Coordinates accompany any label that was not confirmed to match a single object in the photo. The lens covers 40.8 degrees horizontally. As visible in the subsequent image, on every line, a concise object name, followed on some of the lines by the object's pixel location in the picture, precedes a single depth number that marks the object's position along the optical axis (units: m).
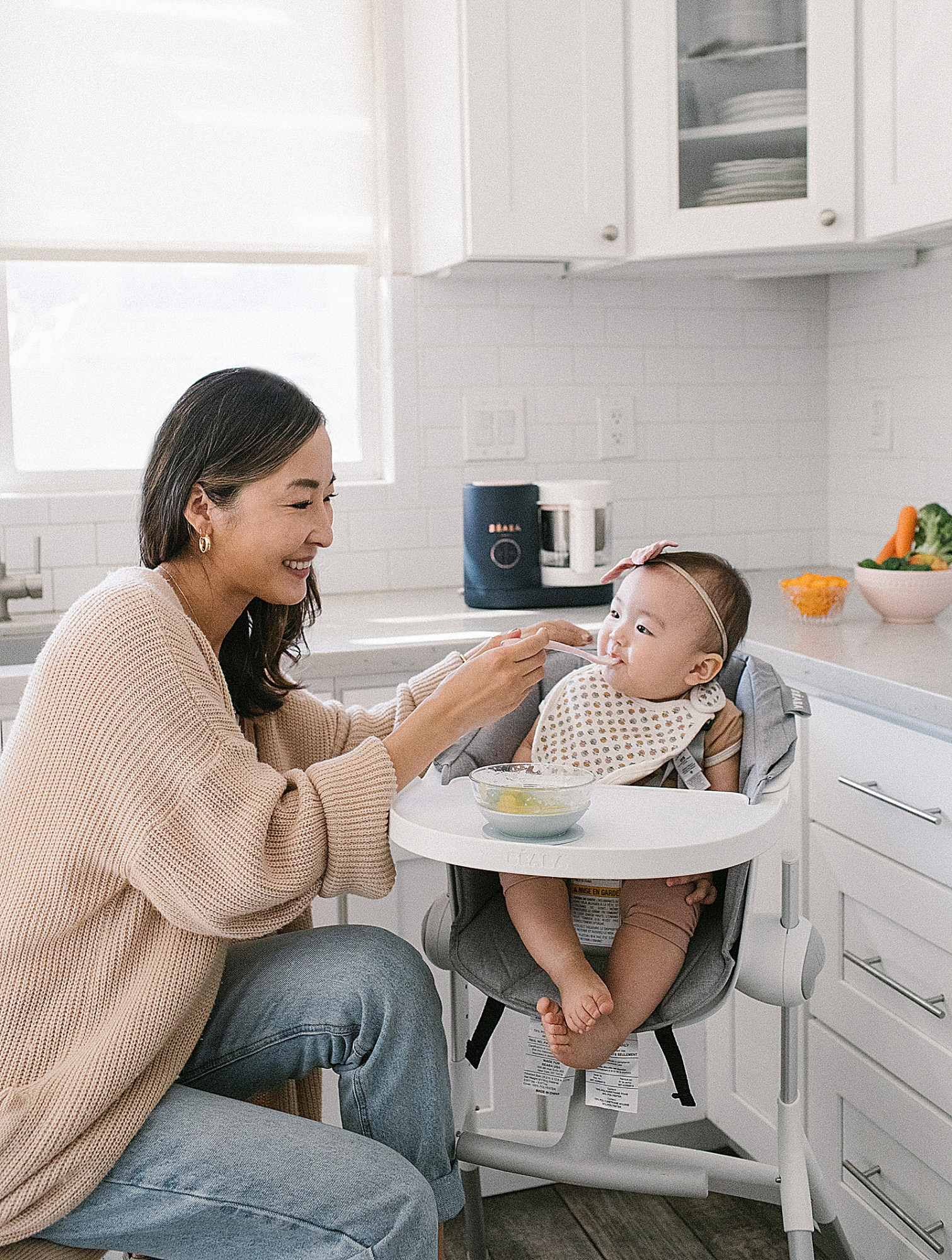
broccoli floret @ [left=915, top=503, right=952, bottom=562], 2.30
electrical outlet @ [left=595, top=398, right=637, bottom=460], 3.00
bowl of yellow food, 1.28
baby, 1.53
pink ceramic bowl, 2.21
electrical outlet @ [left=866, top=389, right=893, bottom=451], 2.92
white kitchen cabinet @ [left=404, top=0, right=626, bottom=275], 2.48
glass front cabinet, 2.47
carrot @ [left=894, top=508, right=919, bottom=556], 2.37
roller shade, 2.61
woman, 1.30
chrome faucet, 2.41
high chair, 1.27
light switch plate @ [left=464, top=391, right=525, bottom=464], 2.92
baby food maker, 2.54
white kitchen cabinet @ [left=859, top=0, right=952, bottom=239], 2.21
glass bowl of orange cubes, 2.26
